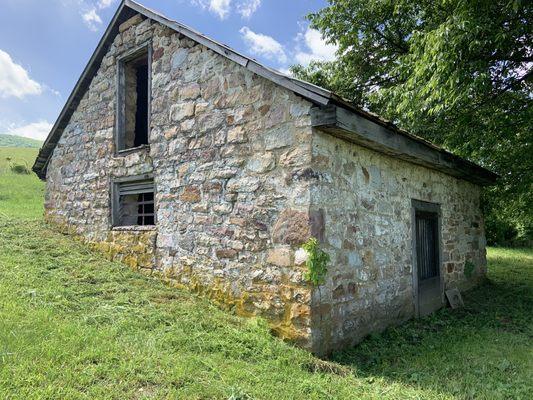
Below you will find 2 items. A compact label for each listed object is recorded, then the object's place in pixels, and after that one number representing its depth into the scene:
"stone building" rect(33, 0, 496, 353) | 4.67
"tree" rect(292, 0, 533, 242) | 6.48
